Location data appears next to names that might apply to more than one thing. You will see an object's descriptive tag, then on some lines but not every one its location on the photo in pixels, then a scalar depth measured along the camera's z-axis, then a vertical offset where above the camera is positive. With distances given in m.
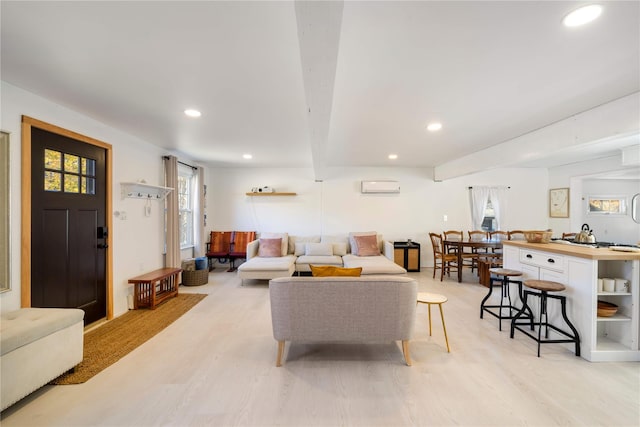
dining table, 4.89 -0.56
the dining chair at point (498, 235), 5.84 -0.48
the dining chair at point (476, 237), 5.71 -0.51
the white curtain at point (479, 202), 6.33 +0.28
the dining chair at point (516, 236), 5.93 -0.50
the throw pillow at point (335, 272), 2.66 -0.58
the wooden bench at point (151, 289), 3.66 -1.09
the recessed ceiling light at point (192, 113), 2.78 +1.05
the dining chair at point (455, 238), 5.35 -0.54
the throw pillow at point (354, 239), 5.71 -0.55
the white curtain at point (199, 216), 5.74 -0.07
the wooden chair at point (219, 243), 6.13 -0.69
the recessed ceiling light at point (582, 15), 1.36 +1.04
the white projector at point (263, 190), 6.26 +0.54
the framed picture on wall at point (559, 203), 5.93 +0.26
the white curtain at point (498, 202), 6.32 +0.28
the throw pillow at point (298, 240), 5.96 -0.60
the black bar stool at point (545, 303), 2.48 -0.86
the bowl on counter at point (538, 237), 3.17 -0.27
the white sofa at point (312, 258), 4.78 -0.89
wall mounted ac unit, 6.29 +0.64
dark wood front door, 2.48 -0.12
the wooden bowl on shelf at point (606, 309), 2.40 -0.85
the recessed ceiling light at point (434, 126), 3.17 +1.05
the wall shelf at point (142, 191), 3.51 +0.32
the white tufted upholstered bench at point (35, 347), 1.71 -0.95
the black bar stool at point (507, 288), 3.00 -0.92
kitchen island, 2.38 -0.77
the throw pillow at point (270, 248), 5.45 -0.71
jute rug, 2.25 -1.31
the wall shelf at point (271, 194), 6.24 +0.44
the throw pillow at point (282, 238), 5.61 -0.54
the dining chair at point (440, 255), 5.27 -0.83
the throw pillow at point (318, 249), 5.68 -0.76
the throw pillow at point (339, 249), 5.85 -0.78
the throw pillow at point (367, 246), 5.56 -0.68
